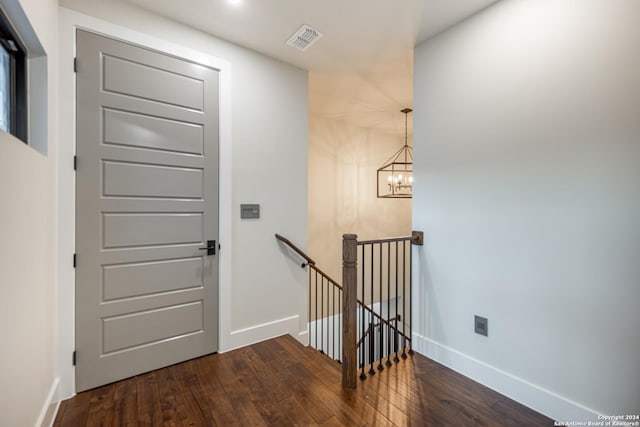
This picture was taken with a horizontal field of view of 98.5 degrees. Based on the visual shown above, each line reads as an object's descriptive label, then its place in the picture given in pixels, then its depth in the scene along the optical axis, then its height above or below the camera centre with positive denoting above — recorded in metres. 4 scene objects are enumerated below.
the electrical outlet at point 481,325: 2.02 -0.83
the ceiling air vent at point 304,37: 2.27 +1.51
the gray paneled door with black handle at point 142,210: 1.88 +0.02
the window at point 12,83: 1.31 +0.68
